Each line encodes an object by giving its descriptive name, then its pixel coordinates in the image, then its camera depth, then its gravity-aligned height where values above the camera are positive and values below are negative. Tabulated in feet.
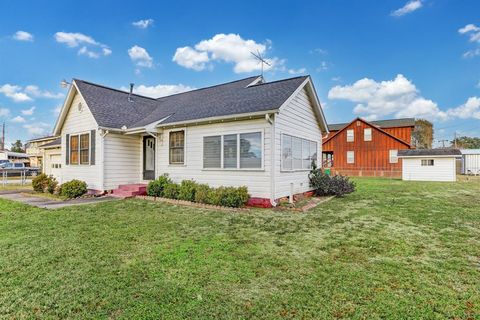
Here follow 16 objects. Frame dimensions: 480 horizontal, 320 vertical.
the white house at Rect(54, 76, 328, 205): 28.58 +3.68
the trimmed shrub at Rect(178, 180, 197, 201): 30.68 -3.39
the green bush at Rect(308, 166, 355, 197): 37.99 -3.24
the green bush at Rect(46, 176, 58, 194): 40.52 -3.62
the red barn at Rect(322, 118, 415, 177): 91.45 +5.72
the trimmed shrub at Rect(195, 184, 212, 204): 28.91 -3.56
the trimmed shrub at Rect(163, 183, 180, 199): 32.40 -3.55
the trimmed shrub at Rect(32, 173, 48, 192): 41.91 -3.24
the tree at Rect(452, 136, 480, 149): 194.59 +15.81
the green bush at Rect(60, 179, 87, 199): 35.76 -3.63
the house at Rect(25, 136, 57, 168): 109.55 +4.13
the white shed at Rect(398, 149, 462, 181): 66.49 -0.43
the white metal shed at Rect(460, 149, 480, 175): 96.56 +0.13
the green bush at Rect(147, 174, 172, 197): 34.12 -3.20
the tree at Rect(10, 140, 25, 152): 203.27 +13.60
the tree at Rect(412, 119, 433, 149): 143.63 +17.20
